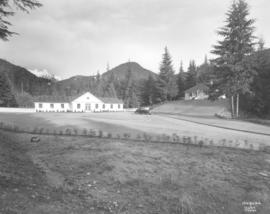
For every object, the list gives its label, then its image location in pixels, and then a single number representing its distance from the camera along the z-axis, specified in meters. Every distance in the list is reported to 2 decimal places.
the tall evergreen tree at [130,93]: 65.25
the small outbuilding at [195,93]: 52.16
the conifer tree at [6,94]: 45.36
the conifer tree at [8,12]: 9.38
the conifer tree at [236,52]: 24.42
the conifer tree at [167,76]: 49.59
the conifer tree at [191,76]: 60.38
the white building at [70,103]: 49.69
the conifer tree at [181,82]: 59.91
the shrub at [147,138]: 9.22
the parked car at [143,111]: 35.16
